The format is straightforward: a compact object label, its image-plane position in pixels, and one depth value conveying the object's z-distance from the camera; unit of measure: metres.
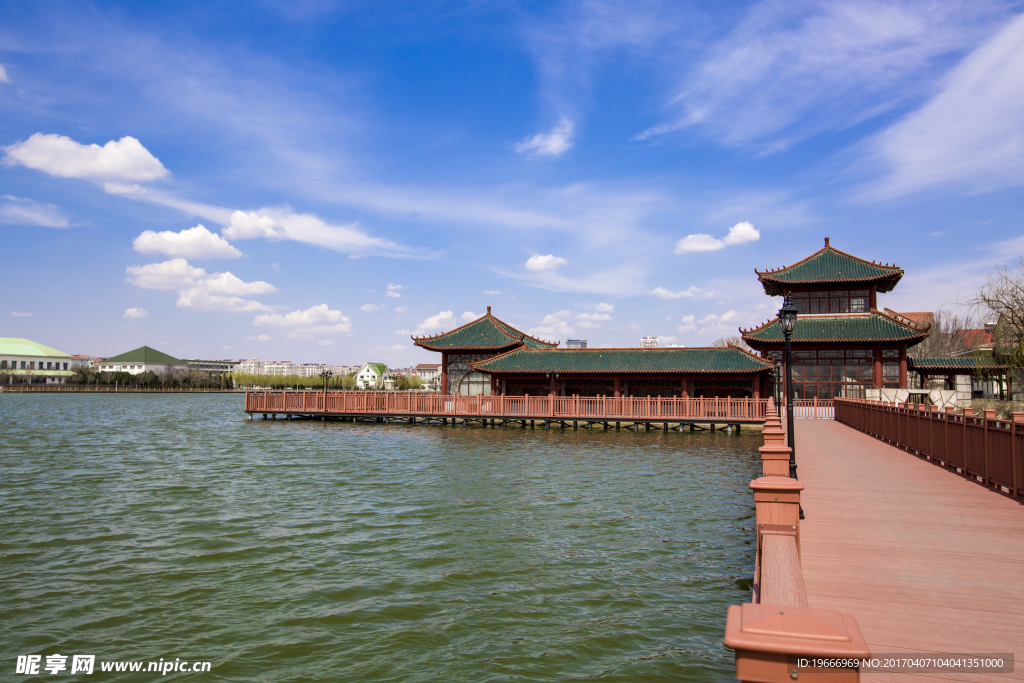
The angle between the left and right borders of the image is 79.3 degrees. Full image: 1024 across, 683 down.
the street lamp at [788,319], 12.03
